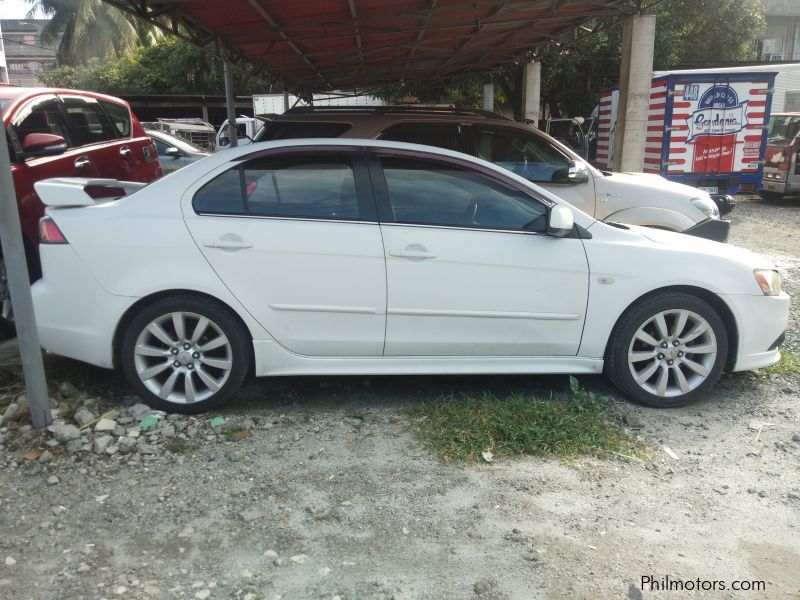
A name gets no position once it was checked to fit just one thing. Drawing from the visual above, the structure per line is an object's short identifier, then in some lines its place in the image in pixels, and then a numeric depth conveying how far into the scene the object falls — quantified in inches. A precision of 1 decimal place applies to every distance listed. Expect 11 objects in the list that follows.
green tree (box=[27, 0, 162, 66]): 1542.8
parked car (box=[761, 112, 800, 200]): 562.9
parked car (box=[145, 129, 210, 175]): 485.1
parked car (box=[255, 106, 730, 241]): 258.7
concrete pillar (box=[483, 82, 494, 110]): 643.5
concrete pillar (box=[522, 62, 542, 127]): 575.8
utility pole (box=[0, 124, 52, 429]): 134.3
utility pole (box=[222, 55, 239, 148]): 348.5
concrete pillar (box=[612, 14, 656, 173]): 376.2
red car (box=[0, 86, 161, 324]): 196.2
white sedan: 151.3
